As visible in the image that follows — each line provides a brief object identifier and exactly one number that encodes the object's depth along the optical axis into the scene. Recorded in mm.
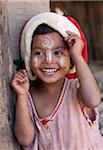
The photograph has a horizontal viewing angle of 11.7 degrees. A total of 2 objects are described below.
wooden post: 2441
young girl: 2479
